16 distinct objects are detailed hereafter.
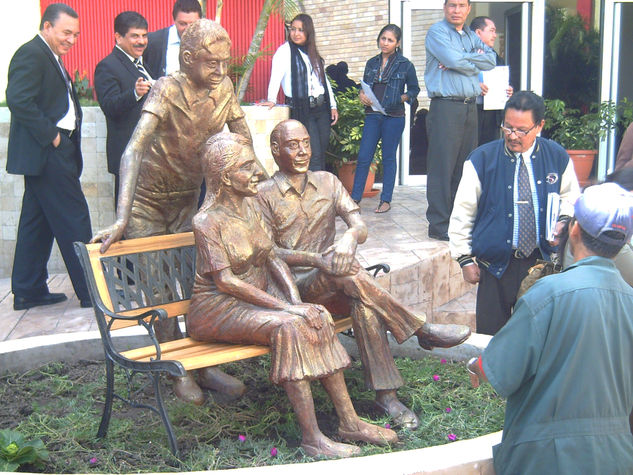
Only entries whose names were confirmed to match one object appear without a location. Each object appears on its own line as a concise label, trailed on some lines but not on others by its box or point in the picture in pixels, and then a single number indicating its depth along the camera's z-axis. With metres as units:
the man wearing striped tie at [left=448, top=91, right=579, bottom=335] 4.47
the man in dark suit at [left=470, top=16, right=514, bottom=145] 8.20
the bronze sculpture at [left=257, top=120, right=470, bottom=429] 3.94
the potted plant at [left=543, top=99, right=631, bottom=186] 10.82
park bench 3.58
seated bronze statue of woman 3.54
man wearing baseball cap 2.61
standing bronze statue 4.01
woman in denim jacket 8.55
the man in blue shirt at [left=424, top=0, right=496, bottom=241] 7.28
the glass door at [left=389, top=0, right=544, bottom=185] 10.85
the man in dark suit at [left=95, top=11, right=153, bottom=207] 6.41
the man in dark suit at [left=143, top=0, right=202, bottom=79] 6.54
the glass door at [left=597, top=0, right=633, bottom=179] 11.33
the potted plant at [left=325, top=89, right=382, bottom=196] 9.72
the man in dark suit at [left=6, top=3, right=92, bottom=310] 5.87
